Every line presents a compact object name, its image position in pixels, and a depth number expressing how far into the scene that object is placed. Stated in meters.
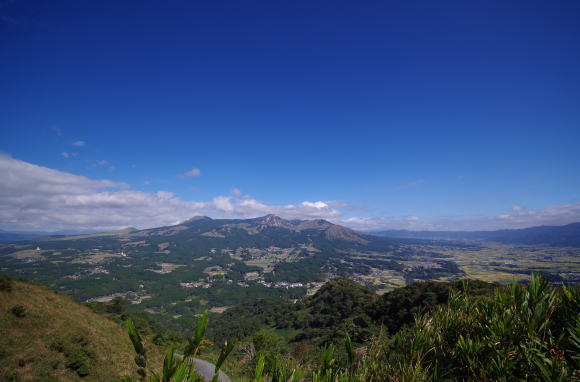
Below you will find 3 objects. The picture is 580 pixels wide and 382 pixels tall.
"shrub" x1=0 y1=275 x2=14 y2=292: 28.12
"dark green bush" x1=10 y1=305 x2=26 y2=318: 25.16
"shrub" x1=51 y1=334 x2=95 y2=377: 21.23
